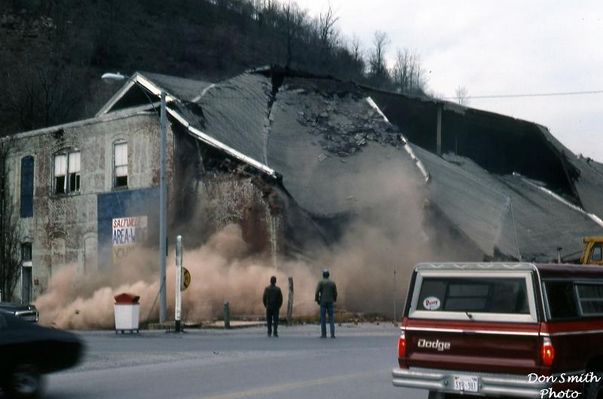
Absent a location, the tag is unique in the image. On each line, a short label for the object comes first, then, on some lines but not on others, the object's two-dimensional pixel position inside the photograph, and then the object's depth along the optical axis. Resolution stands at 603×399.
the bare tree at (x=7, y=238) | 45.84
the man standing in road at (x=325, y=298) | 25.42
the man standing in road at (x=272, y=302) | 26.42
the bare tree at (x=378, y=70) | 131.25
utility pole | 31.70
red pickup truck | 10.24
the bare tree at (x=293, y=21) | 135.00
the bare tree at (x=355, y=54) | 134.88
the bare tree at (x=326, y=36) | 129.00
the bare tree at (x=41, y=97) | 72.69
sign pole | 29.48
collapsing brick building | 39.44
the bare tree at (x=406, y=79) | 133.32
